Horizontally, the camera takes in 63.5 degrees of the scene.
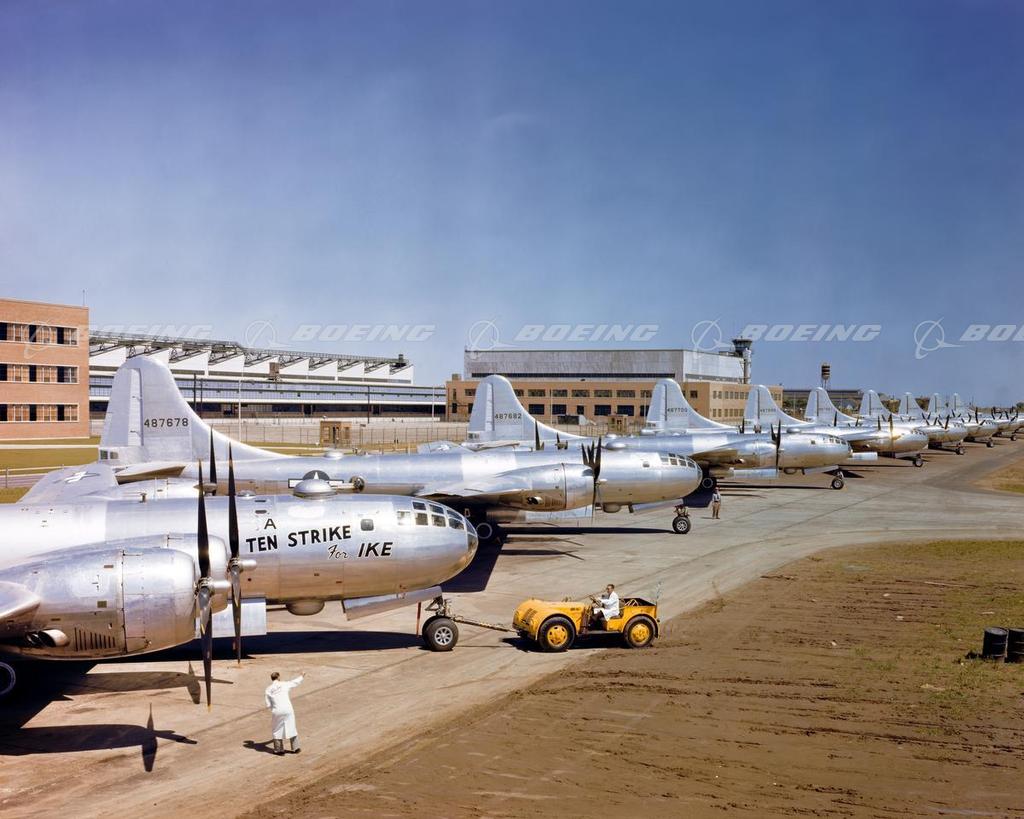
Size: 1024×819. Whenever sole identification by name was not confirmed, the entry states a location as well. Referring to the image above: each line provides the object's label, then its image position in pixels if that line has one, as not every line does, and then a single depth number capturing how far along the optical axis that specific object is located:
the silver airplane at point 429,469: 33.22
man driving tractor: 22.72
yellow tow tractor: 22.37
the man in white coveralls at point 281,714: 15.39
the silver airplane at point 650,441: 53.78
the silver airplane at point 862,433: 80.81
